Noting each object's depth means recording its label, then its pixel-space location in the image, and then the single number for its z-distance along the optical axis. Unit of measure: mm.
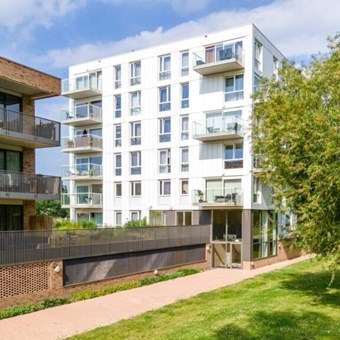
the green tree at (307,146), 11602
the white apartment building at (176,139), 26406
